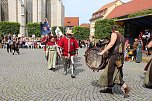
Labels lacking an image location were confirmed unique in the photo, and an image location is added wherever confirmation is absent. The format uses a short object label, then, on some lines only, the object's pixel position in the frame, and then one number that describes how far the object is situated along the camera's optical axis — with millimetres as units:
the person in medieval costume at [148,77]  4351
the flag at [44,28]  9165
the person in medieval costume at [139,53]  9366
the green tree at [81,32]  39295
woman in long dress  6812
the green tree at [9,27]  31668
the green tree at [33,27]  33195
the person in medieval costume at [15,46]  12623
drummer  3769
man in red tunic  5688
